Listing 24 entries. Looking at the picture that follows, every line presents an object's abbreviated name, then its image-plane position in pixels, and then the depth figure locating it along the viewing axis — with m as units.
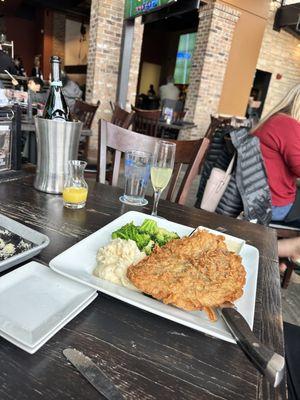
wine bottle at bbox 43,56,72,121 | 1.07
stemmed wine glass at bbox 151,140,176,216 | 1.06
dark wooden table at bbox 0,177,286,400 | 0.39
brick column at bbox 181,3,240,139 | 5.79
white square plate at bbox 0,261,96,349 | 0.43
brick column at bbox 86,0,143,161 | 4.82
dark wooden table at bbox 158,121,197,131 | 4.20
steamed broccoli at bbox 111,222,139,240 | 0.72
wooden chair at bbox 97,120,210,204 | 1.45
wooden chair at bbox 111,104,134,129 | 2.51
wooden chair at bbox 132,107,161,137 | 3.85
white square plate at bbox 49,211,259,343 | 0.50
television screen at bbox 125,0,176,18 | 3.92
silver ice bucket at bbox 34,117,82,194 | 0.99
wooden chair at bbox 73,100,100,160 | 3.16
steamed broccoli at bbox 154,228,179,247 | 0.75
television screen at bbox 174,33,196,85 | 8.59
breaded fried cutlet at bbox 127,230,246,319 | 0.54
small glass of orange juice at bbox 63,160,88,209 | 0.96
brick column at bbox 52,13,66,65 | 9.46
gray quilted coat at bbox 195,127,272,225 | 1.69
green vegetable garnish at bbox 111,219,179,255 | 0.72
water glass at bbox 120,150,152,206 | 1.15
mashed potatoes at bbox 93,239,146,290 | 0.58
